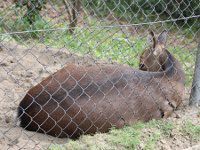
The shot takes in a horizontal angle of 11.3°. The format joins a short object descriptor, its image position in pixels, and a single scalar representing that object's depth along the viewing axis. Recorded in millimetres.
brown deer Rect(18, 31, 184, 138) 9357
